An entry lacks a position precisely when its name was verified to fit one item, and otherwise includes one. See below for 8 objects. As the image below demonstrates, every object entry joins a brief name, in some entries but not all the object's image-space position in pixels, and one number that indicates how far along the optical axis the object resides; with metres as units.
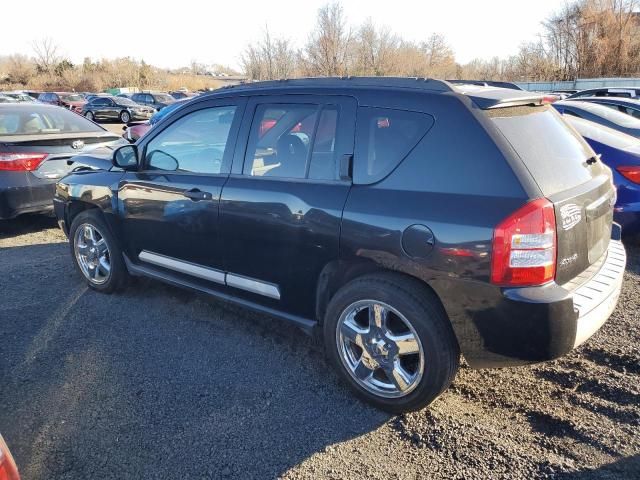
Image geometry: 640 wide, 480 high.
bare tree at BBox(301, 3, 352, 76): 42.34
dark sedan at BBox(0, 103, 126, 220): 6.08
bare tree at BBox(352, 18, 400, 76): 44.12
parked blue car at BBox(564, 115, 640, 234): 5.03
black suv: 2.42
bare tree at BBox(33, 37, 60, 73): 71.31
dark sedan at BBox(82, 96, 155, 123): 28.72
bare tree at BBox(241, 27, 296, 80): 42.09
